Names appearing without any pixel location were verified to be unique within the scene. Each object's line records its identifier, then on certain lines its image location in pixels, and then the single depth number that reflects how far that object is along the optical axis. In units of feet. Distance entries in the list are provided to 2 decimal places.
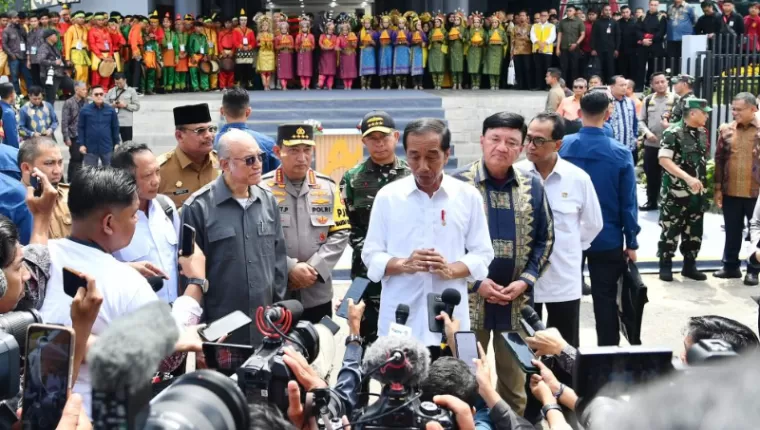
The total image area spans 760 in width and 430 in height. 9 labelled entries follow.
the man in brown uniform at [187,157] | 17.66
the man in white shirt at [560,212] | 17.37
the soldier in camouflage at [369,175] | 16.72
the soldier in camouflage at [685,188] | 27.45
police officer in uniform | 16.44
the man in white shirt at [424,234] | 13.83
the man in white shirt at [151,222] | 13.89
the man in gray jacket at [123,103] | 50.60
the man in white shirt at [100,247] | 9.39
